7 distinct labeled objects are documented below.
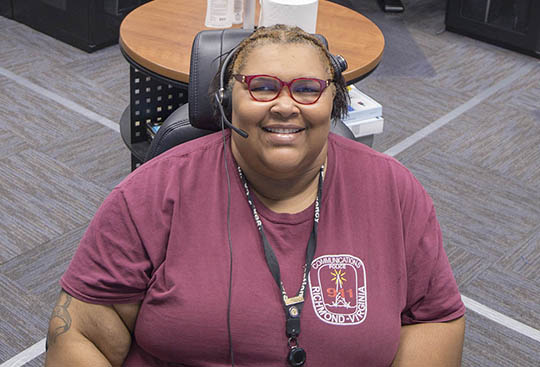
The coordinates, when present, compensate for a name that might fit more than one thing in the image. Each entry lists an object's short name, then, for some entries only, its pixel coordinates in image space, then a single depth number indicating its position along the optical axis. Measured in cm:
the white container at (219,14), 236
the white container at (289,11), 206
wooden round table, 211
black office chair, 145
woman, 125
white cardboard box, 249
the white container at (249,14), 231
